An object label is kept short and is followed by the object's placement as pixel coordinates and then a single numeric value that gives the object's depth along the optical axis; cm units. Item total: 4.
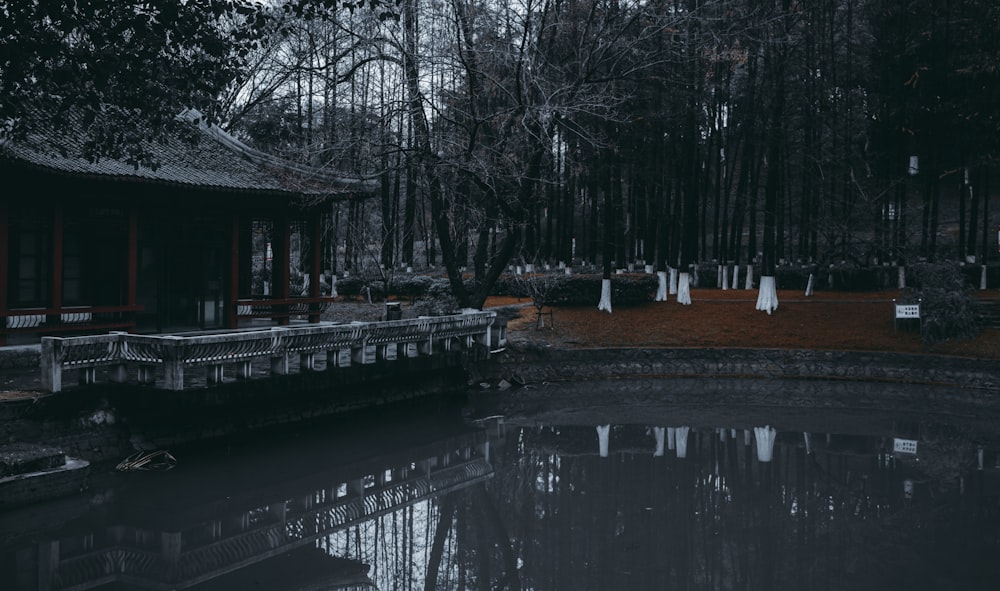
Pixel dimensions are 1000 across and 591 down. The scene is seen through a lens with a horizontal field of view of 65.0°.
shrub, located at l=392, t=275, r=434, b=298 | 3036
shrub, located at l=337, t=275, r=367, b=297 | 3222
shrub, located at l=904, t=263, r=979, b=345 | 2022
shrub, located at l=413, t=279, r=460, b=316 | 2200
